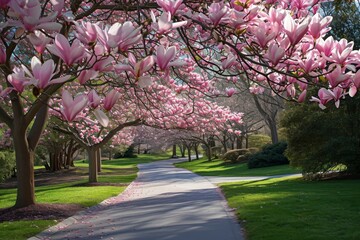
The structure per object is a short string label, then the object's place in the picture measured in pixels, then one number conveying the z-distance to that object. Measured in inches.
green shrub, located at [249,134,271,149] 1940.2
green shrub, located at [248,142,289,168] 1413.1
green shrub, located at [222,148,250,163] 1761.8
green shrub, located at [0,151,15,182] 1063.9
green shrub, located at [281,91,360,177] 787.4
